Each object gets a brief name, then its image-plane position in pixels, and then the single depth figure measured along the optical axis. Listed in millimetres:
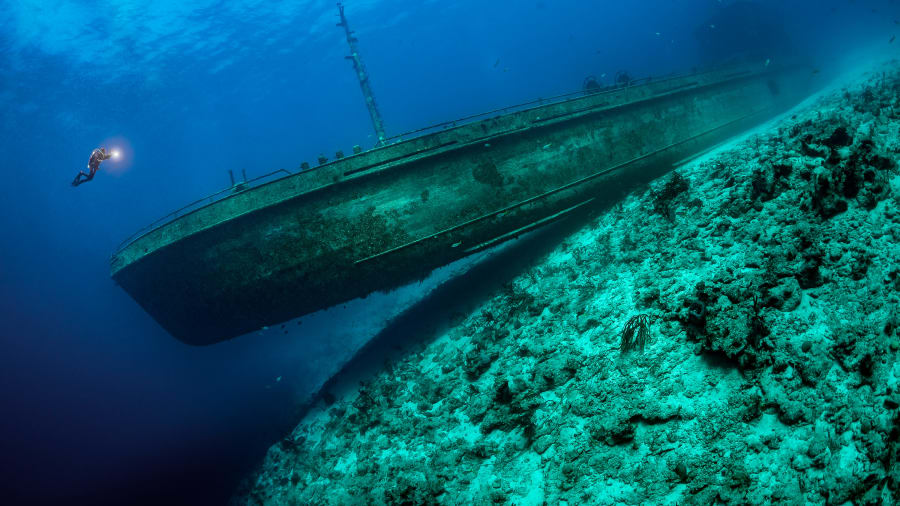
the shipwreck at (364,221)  6641
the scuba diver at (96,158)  8612
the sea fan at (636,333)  3568
